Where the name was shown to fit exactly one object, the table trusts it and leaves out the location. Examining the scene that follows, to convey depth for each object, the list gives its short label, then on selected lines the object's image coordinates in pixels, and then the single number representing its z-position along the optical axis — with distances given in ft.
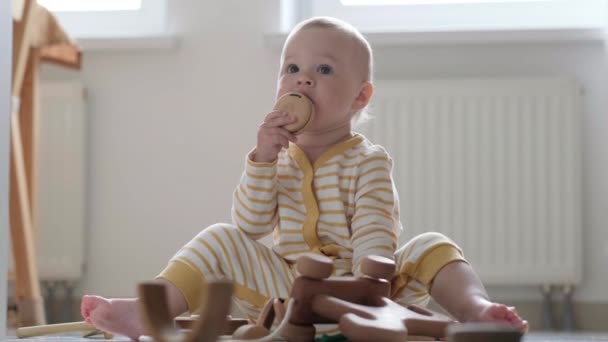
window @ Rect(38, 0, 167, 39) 10.21
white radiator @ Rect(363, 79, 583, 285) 9.27
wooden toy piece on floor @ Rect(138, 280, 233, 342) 3.50
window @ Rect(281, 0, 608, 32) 9.68
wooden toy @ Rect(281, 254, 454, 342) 4.45
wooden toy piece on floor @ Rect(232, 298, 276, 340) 4.52
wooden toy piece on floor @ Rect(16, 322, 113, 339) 5.35
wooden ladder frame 8.31
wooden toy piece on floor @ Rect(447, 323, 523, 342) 3.75
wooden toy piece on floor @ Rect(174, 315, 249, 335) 4.97
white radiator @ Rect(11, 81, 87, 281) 9.84
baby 5.19
